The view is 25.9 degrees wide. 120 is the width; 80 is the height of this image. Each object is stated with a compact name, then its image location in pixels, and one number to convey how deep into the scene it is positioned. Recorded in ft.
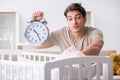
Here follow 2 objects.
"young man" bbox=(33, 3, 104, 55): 6.42
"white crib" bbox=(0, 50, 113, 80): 3.92
